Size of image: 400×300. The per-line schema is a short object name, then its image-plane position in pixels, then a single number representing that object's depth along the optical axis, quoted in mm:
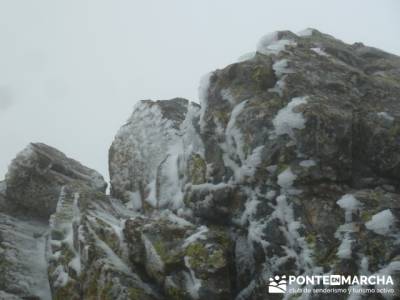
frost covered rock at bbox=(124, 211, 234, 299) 14195
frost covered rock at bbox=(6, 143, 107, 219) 25875
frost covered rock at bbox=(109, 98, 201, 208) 21141
